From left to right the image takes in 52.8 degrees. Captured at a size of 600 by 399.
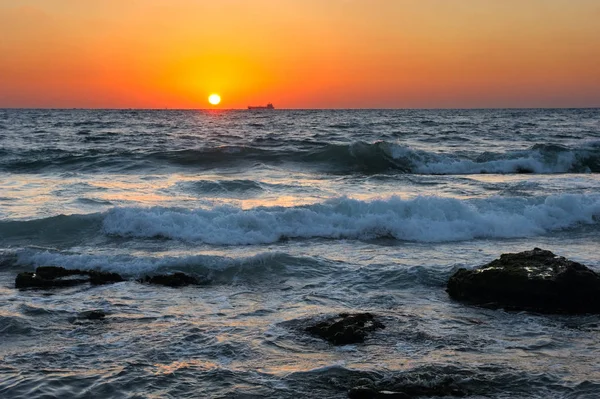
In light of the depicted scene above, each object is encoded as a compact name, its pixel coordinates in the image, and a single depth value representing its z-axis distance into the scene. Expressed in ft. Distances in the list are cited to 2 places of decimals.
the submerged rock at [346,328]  20.59
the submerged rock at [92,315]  23.08
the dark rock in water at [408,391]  16.16
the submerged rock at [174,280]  28.55
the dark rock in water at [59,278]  27.89
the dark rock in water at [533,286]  24.18
